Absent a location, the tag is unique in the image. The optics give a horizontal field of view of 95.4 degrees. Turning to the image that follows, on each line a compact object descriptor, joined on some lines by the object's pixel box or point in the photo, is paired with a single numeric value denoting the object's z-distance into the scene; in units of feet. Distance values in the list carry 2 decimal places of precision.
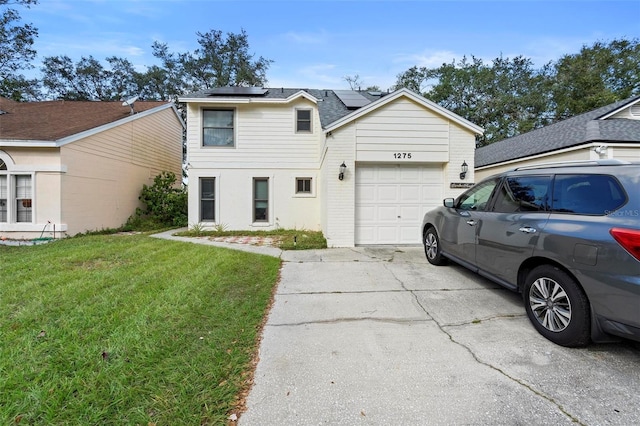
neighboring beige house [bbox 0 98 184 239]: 30.86
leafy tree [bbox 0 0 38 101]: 55.26
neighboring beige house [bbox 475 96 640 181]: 29.01
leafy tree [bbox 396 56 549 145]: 81.46
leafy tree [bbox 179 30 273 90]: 85.25
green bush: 42.57
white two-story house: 26.48
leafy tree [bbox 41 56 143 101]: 79.46
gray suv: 7.98
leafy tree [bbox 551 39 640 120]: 72.64
